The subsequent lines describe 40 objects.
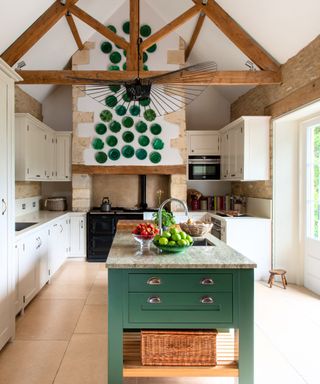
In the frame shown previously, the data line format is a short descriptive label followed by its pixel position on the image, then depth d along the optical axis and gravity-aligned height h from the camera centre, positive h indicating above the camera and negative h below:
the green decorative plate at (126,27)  5.69 +2.90
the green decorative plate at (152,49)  5.72 +2.52
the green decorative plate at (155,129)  5.73 +1.07
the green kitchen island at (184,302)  2.04 -0.74
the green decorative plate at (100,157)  5.70 +0.56
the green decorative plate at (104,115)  5.70 +1.30
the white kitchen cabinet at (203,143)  5.95 +0.85
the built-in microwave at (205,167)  5.91 +0.40
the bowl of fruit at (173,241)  2.23 -0.38
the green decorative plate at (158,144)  5.72 +0.80
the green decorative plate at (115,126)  5.69 +1.11
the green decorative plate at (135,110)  5.72 +1.41
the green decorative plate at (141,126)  5.72 +1.11
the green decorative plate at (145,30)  5.76 +2.87
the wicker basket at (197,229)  2.72 -0.35
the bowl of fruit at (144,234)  2.40 -0.35
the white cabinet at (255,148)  4.70 +0.60
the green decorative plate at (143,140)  5.72 +0.86
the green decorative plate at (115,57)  5.73 +2.37
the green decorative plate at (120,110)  5.70 +1.40
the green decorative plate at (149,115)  5.73 +1.32
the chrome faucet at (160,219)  2.47 -0.25
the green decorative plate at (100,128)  5.68 +1.07
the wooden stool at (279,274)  4.29 -1.19
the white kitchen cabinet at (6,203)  2.63 -0.13
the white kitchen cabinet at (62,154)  5.82 +0.63
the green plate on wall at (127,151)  5.71 +0.67
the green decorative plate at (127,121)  5.71 +1.21
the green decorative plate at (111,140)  5.68 +0.85
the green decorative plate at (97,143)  5.68 +0.81
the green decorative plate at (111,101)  5.66 +1.56
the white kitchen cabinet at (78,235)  5.62 -0.84
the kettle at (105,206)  5.73 -0.33
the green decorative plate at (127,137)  5.70 +0.92
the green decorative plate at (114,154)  5.71 +0.61
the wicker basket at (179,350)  2.06 -1.06
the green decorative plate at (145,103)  5.56 +1.50
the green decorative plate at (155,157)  5.73 +0.56
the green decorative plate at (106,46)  5.69 +2.56
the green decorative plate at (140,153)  5.73 +0.63
